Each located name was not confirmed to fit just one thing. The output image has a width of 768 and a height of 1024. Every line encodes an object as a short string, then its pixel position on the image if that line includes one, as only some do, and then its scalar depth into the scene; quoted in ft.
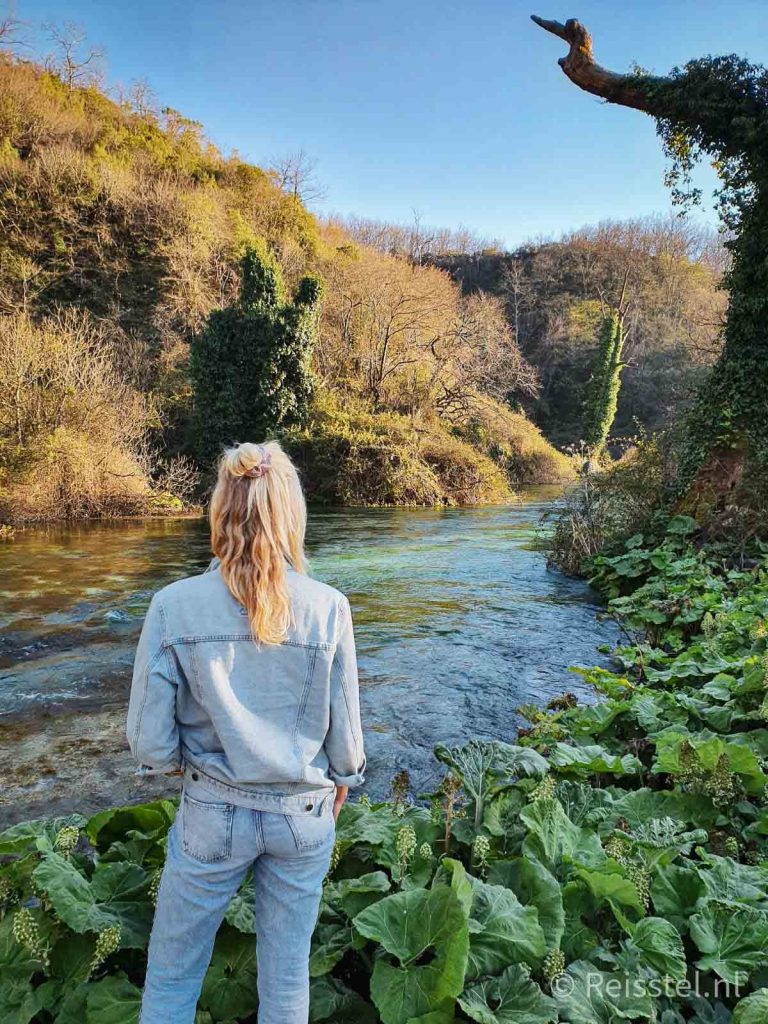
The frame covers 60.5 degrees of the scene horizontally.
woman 5.91
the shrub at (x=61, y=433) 53.31
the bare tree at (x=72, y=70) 115.14
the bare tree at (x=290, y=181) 127.24
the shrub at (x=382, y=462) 77.15
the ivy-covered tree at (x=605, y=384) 128.77
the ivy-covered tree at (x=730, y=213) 32.07
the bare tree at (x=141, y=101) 119.65
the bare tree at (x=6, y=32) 102.27
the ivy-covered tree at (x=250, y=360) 78.69
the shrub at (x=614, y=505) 36.19
